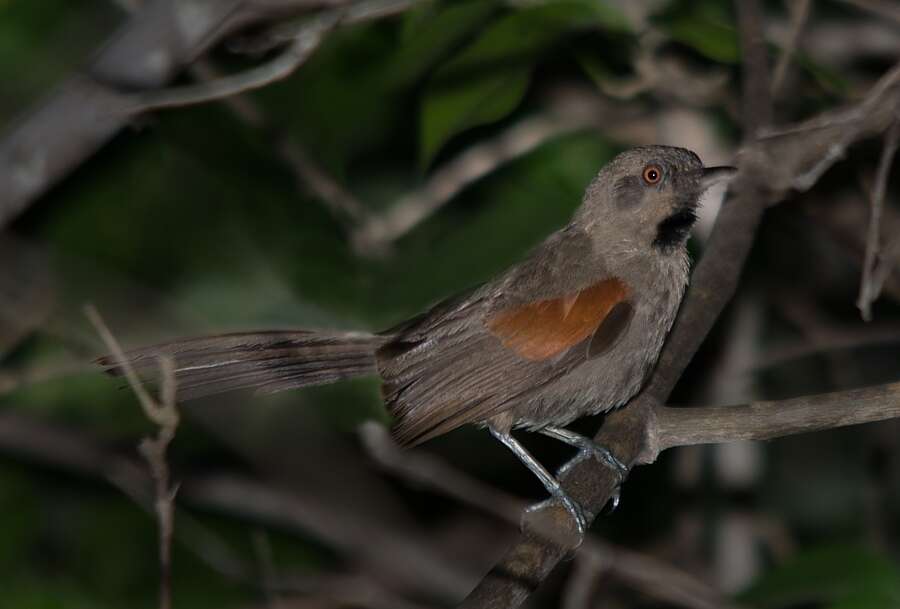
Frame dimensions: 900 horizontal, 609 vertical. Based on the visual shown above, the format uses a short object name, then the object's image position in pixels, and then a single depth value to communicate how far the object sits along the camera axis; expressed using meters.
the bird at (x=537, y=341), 8.16
